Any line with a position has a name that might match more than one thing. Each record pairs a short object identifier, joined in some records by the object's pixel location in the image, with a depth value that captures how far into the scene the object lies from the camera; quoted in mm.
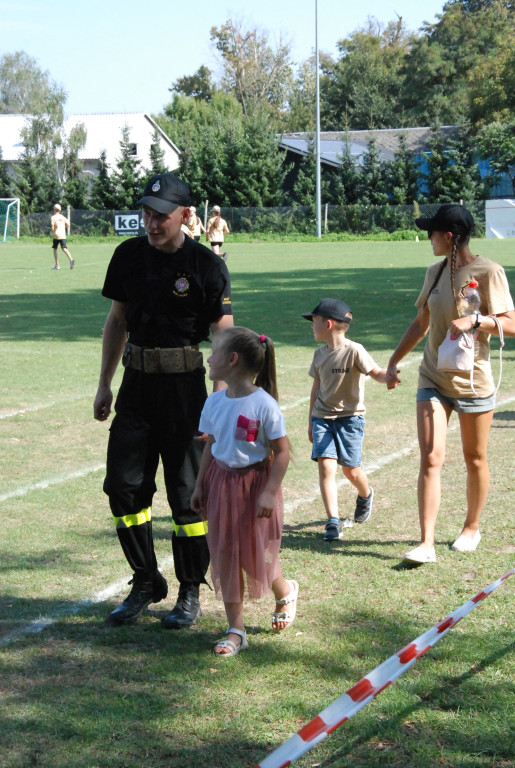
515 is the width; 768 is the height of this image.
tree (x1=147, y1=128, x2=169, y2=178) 60156
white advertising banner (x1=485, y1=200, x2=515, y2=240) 48469
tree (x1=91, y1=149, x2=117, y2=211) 58938
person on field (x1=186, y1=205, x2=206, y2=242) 27262
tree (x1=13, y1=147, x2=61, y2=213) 59562
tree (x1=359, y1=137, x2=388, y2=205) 56438
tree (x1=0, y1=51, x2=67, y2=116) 111494
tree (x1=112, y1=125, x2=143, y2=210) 58812
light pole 47344
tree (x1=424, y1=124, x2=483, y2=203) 55688
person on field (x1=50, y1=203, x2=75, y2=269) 28984
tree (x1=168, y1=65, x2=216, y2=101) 103600
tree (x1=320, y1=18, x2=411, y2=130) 82625
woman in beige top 5387
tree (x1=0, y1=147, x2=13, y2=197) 62512
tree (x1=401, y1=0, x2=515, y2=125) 78688
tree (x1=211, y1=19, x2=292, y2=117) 91731
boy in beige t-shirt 6047
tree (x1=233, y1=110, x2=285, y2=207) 57094
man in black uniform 4586
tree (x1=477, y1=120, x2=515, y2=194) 56219
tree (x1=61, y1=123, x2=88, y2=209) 65062
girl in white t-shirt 4180
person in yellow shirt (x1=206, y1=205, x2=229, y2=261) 29625
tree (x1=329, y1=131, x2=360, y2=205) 56781
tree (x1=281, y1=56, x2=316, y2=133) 93188
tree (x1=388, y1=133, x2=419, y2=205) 56219
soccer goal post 53541
